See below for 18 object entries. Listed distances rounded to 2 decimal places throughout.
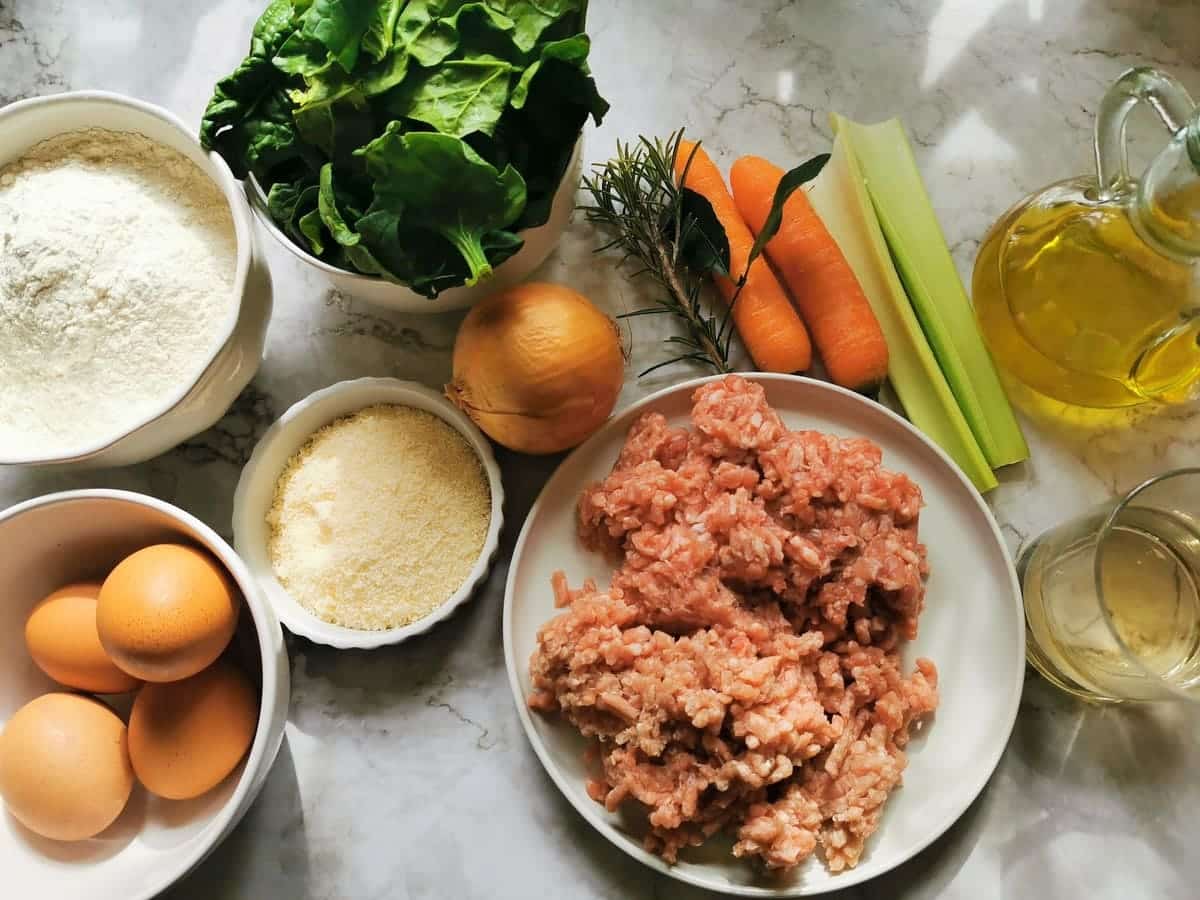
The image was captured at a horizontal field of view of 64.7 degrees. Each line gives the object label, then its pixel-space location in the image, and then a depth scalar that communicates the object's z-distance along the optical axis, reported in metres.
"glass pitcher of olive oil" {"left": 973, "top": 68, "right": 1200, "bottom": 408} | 0.37
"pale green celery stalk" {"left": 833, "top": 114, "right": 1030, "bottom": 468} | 0.43
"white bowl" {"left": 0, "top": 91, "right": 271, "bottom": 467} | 0.36
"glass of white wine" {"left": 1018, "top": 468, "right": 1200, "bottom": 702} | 0.38
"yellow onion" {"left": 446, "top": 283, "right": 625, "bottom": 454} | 0.38
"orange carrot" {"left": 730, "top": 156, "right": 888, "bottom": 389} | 0.43
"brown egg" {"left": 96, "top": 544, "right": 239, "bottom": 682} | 0.34
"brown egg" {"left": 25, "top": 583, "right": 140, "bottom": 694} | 0.37
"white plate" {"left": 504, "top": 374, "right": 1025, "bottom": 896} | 0.38
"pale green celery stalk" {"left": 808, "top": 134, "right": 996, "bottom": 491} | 0.43
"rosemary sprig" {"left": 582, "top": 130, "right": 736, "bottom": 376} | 0.43
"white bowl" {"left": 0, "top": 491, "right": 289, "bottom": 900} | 0.36
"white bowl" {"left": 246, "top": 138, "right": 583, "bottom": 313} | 0.37
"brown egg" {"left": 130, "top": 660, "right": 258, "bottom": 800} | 0.36
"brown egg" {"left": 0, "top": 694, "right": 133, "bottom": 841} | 0.35
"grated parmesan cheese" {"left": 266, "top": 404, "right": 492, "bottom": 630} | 0.41
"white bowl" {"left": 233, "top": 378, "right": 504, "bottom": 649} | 0.40
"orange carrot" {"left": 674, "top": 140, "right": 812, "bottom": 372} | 0.43
